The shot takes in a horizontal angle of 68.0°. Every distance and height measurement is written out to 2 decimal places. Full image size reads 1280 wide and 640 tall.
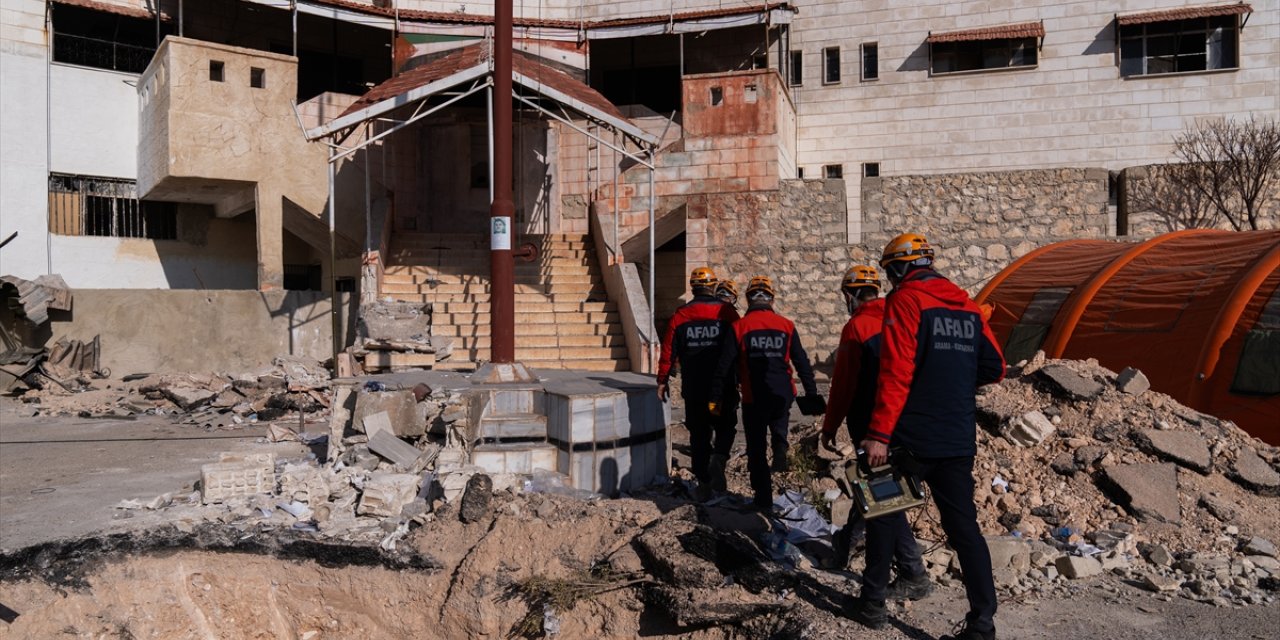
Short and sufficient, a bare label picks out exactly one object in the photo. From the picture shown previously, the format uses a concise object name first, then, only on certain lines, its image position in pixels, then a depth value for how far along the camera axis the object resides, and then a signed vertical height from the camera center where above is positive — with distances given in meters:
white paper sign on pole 7.78 +0.72
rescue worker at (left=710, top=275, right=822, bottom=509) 6.56 -0.39
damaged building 13.62 +2.98
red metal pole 7.78 +0.87
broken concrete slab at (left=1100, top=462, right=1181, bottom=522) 6.06 -1.15
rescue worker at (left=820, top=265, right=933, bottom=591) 5.01 -0.47
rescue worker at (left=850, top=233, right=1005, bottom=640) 4.30 -0.42
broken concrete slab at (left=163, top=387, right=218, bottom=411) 11.76 -0.92
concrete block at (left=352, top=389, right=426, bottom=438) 7.09 -0.67
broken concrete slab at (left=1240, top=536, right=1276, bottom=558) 5.64 -1.41
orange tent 7.78 -0.01
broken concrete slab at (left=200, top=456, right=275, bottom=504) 6.48 -1.09
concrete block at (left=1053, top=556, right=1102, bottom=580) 5.31 -1.43
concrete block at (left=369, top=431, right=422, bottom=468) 6.81 -0.93
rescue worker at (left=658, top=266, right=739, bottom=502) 7.00 -0.34
